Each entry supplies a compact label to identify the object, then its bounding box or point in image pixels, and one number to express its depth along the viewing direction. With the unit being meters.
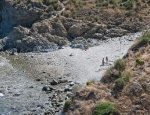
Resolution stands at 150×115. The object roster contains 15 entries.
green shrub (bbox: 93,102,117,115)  40.12
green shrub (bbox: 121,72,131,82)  43.58
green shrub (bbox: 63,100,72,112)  44.34
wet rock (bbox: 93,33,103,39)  76.92
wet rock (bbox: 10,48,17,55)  77.19
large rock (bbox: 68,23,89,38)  78.83
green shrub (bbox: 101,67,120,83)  45.69
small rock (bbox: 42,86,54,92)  56.62
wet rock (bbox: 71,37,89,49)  73.62
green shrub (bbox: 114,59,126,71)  46.81
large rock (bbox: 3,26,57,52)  77.16
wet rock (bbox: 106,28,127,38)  76.69
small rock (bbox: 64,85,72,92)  55.70
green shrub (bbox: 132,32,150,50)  50.09
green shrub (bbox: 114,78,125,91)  43.25
